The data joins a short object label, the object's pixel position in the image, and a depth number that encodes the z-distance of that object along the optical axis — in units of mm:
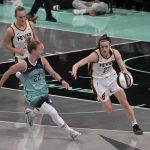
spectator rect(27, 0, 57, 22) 28282
